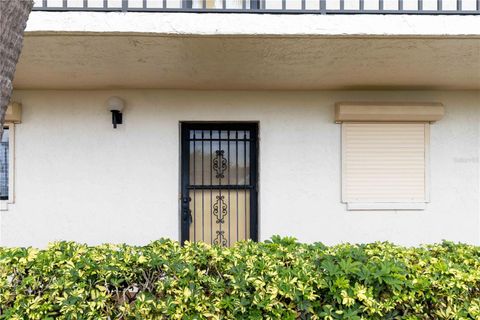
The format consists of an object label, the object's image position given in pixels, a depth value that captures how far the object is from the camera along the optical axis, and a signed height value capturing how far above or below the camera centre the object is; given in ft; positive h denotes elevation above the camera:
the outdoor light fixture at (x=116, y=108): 13.66 +2.21
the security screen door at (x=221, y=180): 14.84 -0.72
